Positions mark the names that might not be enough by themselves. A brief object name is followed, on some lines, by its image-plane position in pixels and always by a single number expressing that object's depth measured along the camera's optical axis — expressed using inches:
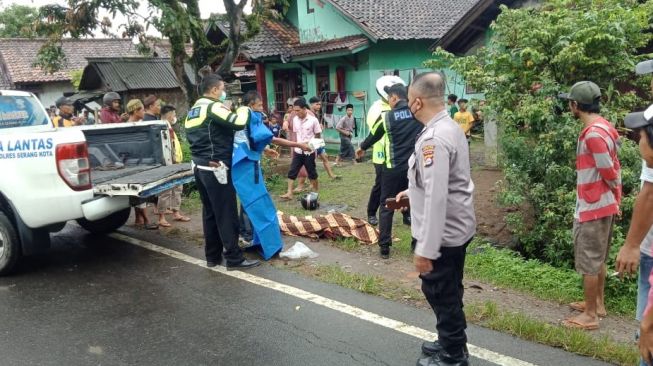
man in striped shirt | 147.9
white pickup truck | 196.7
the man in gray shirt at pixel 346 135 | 563.5
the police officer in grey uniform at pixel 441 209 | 116.1
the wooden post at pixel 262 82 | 767.1
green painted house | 614.2
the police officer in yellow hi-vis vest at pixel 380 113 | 229.3
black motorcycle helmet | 317.1
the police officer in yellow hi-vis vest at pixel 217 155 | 203.3
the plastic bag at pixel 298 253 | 225.6
